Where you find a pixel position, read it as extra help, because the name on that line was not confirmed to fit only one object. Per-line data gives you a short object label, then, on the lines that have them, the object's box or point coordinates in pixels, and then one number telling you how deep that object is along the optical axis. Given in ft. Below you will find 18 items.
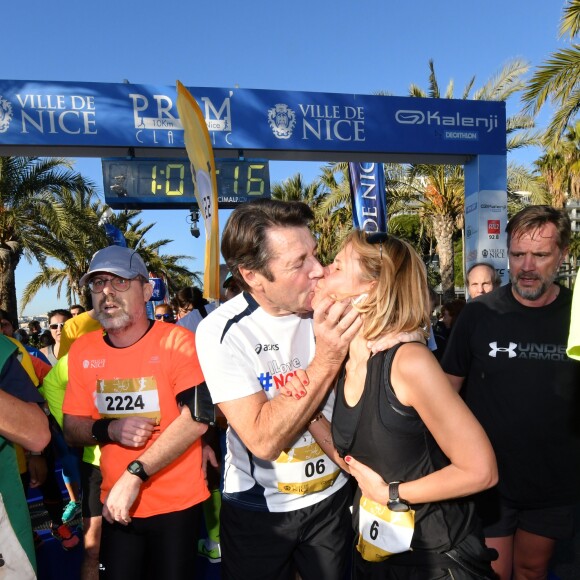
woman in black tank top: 5.05
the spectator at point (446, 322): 17.06
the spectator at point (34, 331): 48.26
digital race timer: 22.33
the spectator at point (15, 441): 5.67
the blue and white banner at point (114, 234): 27.04
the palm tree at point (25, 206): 47.03
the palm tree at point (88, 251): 52.24
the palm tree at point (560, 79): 28.91
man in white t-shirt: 6.48
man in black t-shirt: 8.12
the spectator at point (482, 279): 16.02
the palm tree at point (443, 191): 46.60
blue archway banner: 21.09
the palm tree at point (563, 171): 55.76
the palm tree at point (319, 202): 73.46
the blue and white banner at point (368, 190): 27.63
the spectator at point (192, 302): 18.48
